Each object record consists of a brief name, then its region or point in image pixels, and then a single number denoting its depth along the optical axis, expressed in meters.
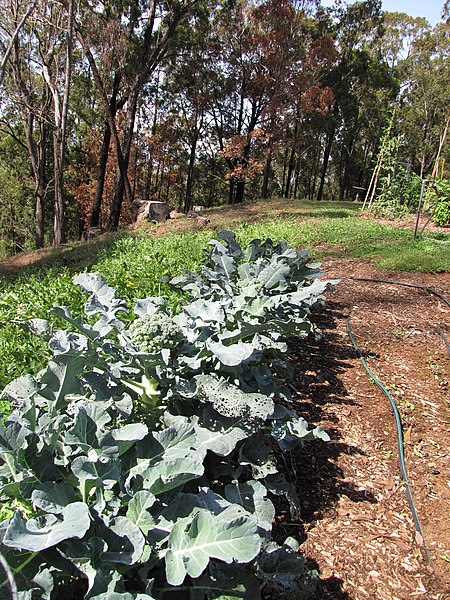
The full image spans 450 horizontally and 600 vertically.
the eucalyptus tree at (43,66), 10.26
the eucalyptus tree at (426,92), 24.84
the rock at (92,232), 13.69
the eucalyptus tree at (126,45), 12.20
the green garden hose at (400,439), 2.00
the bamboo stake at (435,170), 11.74
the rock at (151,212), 12.86
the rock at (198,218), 11.48
